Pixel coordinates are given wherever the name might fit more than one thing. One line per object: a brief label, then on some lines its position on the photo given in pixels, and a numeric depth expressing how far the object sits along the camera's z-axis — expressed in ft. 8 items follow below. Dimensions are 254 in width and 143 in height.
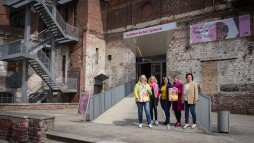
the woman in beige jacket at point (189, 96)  27.30
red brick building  49.19
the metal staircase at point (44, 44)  58.82
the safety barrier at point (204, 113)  25.88
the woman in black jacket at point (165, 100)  29.76
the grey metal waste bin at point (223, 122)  26.09
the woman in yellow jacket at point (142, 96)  29.09
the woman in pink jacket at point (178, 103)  28.99
